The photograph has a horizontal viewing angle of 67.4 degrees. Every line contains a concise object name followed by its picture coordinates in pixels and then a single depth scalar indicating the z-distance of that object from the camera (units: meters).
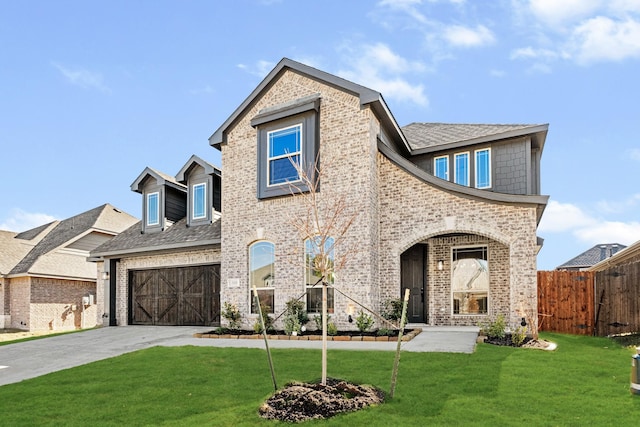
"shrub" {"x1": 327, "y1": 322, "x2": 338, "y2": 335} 12.61
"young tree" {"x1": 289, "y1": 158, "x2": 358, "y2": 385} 13.20
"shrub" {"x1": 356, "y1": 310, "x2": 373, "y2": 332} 12.56
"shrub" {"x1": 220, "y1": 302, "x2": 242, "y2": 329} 14.77
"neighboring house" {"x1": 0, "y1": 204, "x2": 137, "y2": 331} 25.53
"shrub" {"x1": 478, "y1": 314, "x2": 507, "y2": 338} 11.19
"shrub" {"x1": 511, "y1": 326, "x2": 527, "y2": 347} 10.58
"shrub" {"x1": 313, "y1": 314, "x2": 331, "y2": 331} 13.03
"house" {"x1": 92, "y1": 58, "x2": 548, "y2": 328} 12.89
